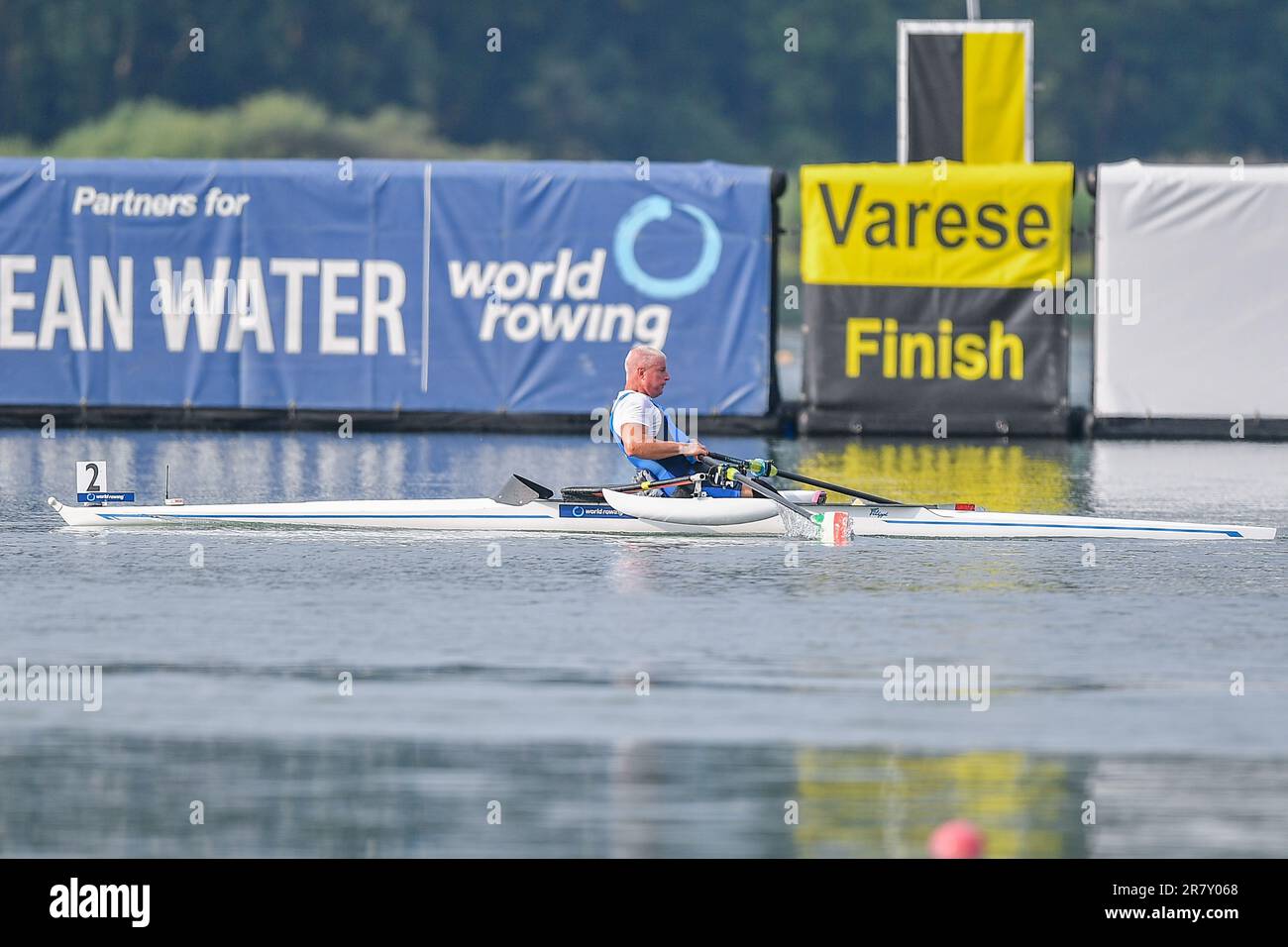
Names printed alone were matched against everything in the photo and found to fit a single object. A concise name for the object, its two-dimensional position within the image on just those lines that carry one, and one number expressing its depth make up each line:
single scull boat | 15.62
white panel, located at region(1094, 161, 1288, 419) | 24.20
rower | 15.41
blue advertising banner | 24.67
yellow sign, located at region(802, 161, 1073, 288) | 24.19
